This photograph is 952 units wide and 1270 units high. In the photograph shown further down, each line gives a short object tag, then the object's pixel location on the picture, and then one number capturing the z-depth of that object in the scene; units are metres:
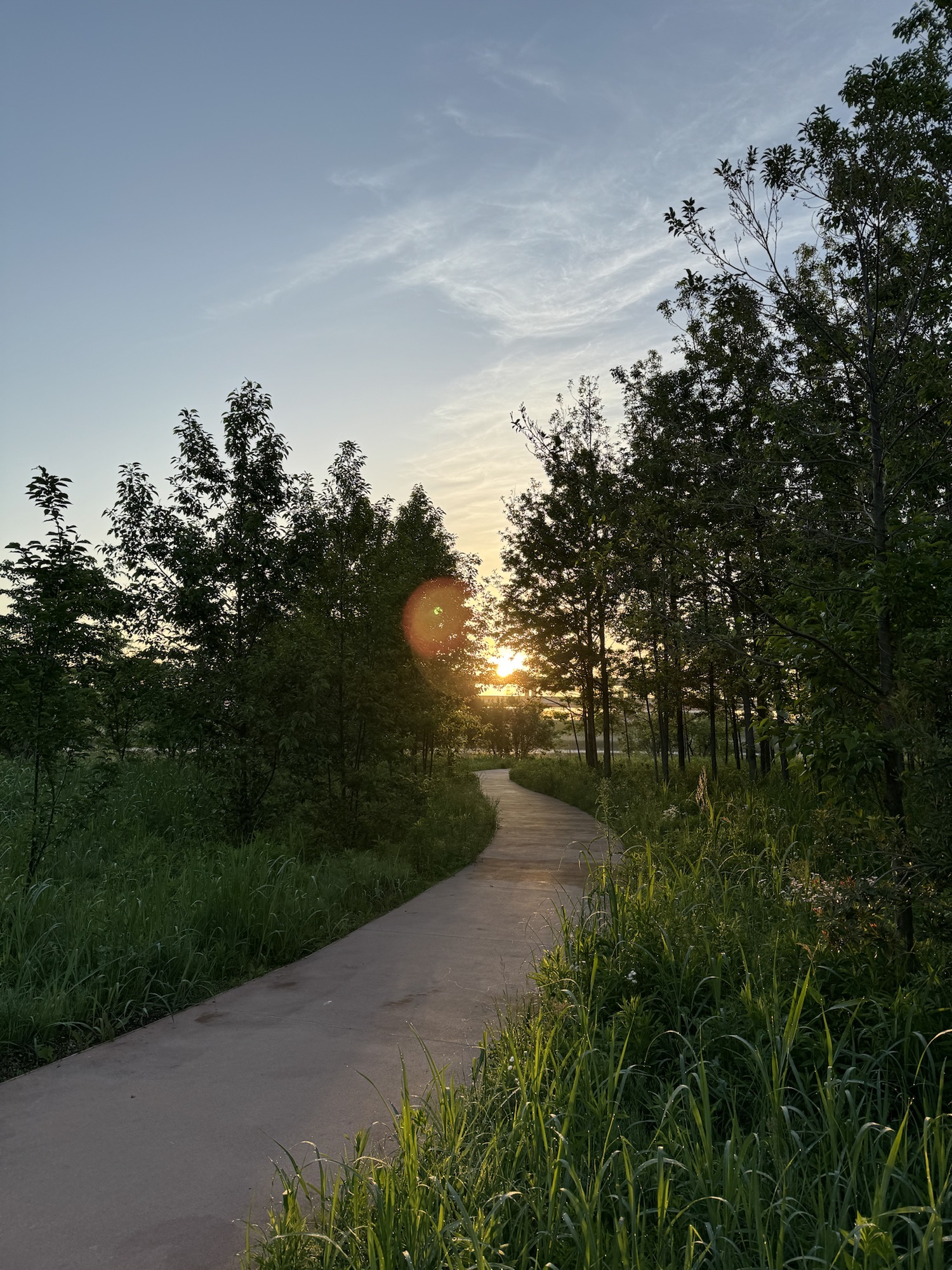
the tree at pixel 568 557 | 16.73
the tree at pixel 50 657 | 6.59
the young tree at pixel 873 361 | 4.29
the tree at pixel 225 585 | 8.52
